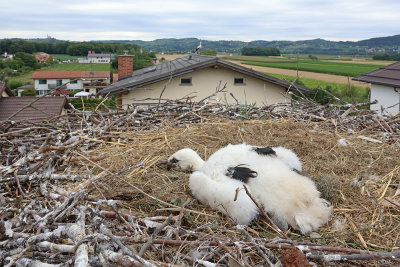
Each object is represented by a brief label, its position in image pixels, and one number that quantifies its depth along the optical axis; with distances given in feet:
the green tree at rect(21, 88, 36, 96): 77.34
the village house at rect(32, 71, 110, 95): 106.70
